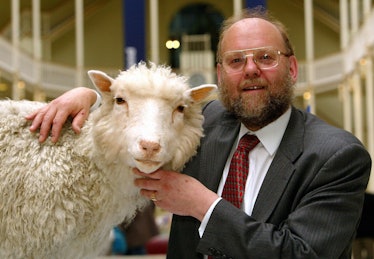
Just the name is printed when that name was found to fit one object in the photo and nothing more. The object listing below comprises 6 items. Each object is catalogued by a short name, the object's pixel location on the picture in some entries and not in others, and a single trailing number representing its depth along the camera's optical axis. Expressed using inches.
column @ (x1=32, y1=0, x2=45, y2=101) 574.1
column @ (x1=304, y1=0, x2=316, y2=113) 538.3
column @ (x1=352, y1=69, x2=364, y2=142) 511.8
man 72.0
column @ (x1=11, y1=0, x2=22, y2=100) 526.3
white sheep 71.4
